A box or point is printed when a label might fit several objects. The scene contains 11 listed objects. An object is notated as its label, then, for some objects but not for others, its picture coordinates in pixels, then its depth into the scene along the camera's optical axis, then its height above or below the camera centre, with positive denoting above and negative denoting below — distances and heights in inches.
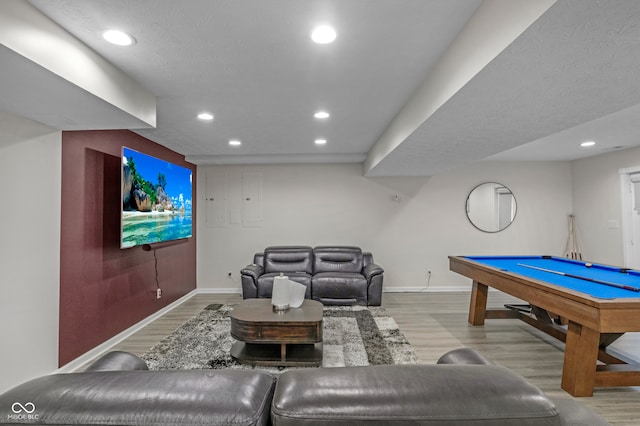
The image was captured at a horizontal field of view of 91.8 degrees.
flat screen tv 126.8 +9.7
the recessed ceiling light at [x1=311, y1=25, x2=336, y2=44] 69.3 +42.4
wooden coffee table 112.4 -42.1
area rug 113.7 -52.1
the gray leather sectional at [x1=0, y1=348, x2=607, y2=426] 27.8 -16.9
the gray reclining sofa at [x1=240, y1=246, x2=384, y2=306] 186.7 -34.6
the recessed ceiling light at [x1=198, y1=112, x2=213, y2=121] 127.3 +43.6
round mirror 227.5 +8.6
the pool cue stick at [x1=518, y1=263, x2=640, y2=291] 96.0 -22.1
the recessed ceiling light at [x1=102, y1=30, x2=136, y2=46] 70.1 +42.5
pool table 81.5 -26.2
